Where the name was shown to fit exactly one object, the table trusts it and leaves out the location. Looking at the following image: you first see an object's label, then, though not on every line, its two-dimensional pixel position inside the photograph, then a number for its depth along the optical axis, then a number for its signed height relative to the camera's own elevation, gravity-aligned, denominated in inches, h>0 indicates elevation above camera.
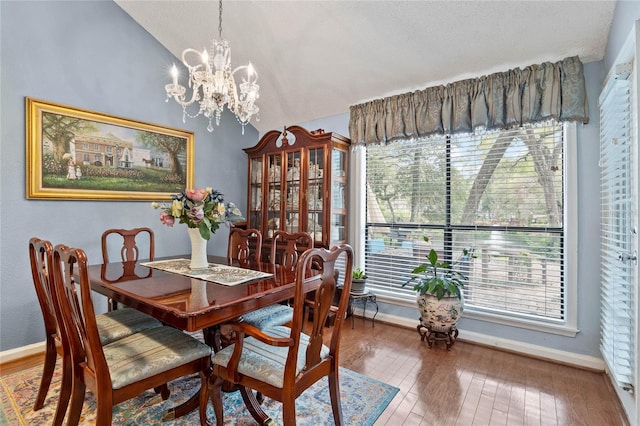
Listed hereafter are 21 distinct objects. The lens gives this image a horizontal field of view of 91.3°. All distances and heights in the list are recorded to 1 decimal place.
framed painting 103.7 +21.4
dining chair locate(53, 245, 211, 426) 50.1 -26.8
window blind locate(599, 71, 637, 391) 69.3 -5.0
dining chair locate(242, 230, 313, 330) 79.7 -27.3
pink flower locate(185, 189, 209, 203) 77.3 +4.2
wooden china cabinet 130.1 +12.8
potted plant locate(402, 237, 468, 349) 104.8 -30.8
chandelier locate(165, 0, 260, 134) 85.0 +34.9
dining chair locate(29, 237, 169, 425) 60.7 -26.6
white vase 82.8 -10.8
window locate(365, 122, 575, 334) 100.6 -1.6
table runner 71.7 -15.2
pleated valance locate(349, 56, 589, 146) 91.4 +36.2
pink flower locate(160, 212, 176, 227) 80.3 -1.8
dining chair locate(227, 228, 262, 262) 107.8 -11.3
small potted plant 128.8 -29.2
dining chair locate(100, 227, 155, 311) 99.3 -11.7
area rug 69.3 -46.0
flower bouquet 77.3 +0.3
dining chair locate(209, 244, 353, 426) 52.4 -27.3
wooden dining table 52.3 -15.9
